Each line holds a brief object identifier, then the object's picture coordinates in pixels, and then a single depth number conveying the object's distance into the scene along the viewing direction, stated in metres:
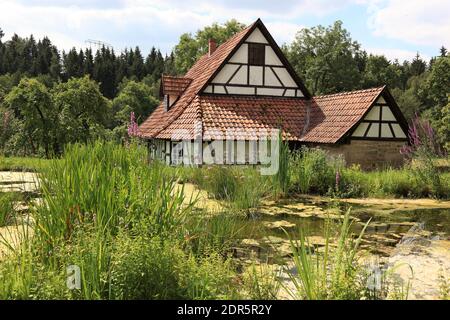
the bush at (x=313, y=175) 11.49
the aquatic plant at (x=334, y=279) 3.43
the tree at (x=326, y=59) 40.00
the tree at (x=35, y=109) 26.14
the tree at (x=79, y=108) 27.66
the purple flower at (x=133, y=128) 7.03
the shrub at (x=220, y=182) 9.27
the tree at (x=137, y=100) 51.75
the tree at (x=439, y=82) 35.03
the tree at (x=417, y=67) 70.44
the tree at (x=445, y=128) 27.58
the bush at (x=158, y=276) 3.46
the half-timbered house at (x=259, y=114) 16.16
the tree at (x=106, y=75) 73.47
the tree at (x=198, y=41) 37.88
